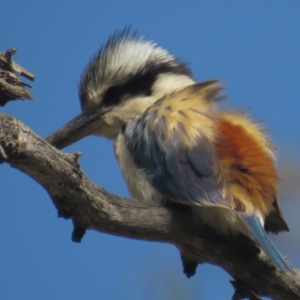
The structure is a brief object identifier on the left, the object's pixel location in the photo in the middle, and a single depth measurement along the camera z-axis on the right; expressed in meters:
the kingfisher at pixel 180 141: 6.54
